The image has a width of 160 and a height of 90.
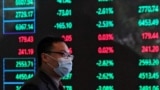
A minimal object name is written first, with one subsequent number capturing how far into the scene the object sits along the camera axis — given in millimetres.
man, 2633
